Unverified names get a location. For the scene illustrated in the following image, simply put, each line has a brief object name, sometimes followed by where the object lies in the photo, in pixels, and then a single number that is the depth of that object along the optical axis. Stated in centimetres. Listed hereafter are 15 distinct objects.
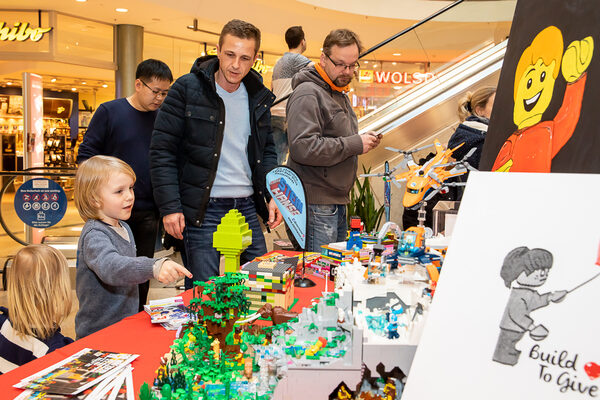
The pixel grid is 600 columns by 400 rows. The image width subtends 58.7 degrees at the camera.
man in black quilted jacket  238
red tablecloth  122
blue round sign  471
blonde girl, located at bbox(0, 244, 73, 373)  167
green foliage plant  453
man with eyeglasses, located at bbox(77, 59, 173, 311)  296
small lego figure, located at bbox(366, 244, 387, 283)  152
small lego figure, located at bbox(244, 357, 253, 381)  114
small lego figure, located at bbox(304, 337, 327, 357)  104
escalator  554
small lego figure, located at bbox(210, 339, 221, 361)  125
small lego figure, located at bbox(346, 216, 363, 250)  213
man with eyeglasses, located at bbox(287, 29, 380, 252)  259
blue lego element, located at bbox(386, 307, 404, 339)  105
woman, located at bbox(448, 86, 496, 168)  301
